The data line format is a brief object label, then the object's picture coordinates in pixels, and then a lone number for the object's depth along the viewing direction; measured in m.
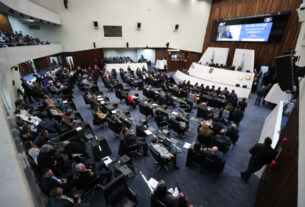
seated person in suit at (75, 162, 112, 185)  3.50
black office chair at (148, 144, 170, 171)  4.16
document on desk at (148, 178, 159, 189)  3.94
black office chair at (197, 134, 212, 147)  5.07
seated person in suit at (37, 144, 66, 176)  3.87
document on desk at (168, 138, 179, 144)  5.00
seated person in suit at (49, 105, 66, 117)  6.17
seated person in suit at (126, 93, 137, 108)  8.38
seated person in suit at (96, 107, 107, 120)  6.40
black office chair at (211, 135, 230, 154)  4.76
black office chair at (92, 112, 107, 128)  6.38
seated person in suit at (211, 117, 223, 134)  5.45
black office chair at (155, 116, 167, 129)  6.16
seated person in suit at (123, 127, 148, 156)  4.87
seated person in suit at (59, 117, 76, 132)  5.46
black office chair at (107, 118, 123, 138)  5.70
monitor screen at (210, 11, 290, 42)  12.35
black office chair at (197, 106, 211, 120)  6.90
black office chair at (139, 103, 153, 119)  7.16
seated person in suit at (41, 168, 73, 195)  3.27
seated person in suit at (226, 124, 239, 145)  5.21
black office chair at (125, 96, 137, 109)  8.40
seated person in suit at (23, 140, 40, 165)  4.03
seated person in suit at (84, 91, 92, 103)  8.05
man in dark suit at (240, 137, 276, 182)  3.60
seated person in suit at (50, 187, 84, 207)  2.97
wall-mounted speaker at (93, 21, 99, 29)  17.15
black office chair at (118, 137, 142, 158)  4.67
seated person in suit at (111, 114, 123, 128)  5.69
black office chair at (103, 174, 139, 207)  3.06
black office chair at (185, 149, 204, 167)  4.31
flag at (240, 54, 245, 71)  14.21
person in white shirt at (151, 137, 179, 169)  4.23
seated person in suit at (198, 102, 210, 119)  6.89
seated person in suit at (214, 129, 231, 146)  4.84
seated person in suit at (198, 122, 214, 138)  5.13
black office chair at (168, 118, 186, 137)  5.61
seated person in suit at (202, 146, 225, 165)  4.10
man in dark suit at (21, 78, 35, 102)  8.70
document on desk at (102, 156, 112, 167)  4.42
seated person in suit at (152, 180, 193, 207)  2.93
